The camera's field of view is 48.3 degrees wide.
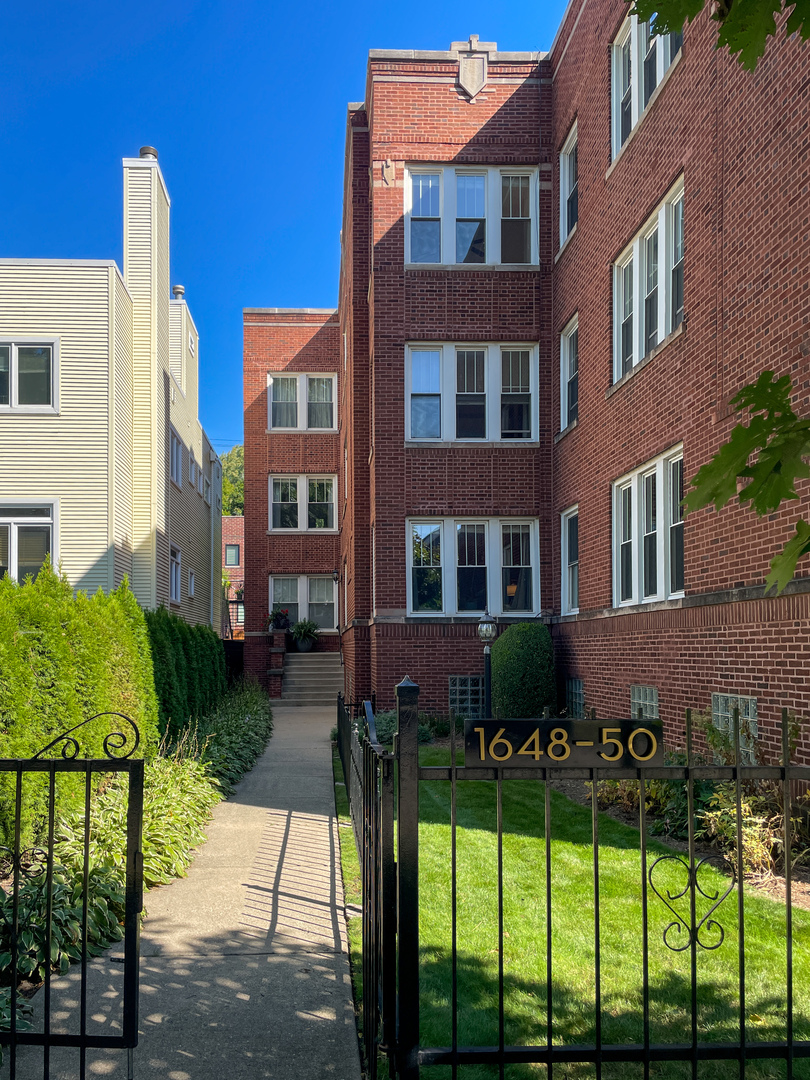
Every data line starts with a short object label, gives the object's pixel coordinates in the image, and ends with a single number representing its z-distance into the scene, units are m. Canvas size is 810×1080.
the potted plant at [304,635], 28.31
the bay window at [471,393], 17.47
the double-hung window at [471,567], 17.30
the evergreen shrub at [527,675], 15.00
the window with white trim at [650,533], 11.16
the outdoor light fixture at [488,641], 14.50
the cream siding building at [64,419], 17.64
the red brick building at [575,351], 8.90
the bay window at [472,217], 17.50
